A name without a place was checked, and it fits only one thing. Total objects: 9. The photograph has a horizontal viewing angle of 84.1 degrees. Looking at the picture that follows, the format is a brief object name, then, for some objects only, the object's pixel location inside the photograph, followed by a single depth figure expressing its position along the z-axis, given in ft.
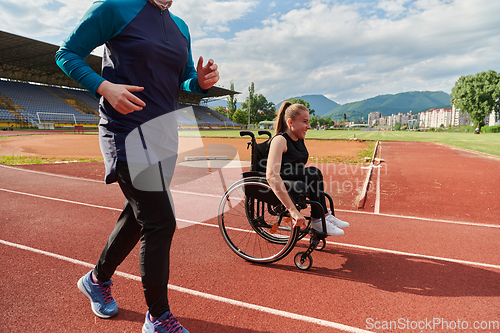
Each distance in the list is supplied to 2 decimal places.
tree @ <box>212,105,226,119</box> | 356.26
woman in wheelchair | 8.74
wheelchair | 8.68
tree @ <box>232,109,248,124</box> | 274.77
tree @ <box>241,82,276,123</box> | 310.37
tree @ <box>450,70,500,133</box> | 182.29
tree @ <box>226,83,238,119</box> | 275.65
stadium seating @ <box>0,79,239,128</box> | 119.96
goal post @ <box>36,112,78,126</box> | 121.58
